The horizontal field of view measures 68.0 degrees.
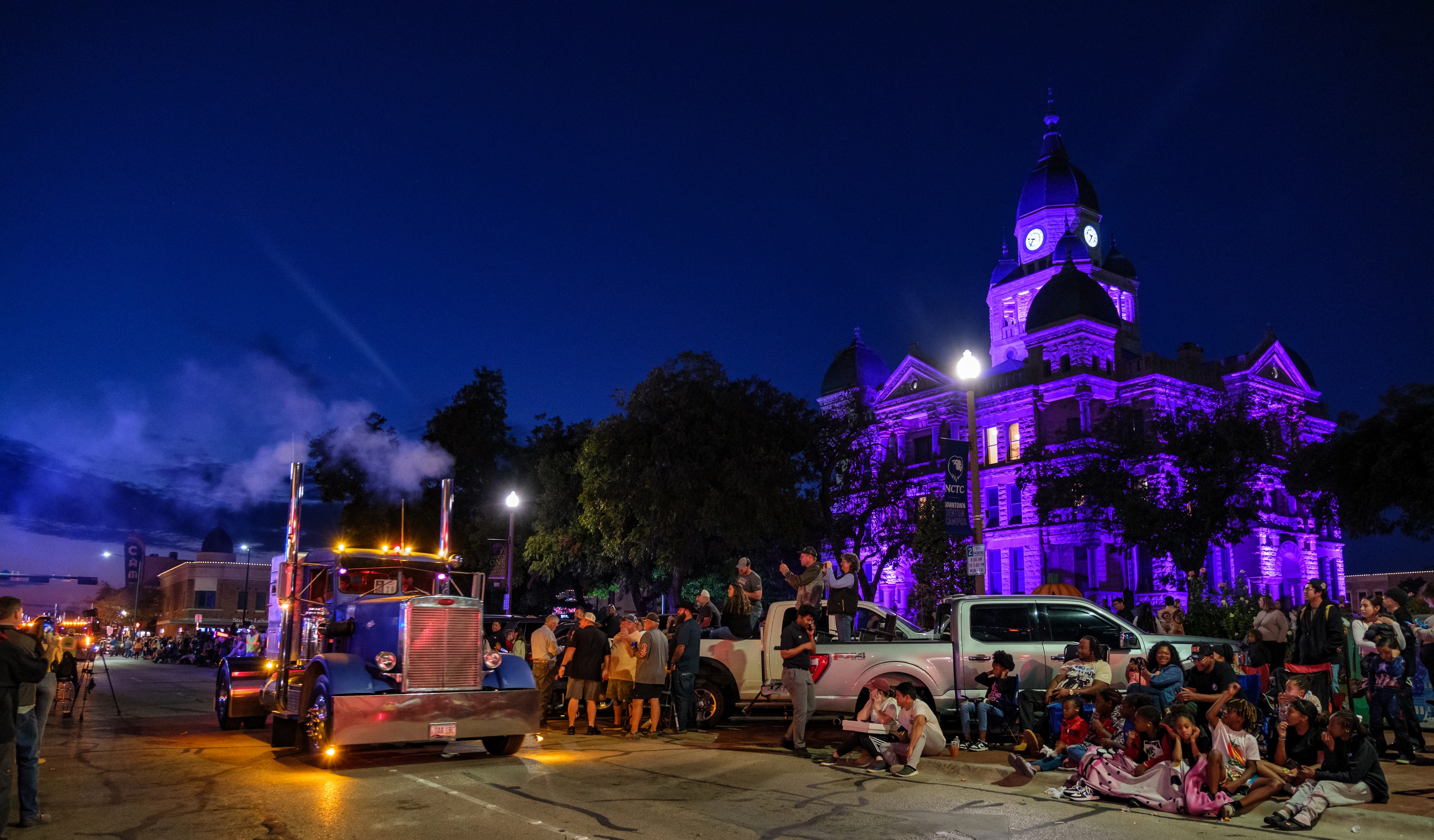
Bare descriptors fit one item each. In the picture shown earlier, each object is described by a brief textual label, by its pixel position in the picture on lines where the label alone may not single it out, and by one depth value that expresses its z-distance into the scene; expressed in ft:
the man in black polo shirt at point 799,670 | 42.60
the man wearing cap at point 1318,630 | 40.98
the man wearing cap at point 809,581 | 52.34
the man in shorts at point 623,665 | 50.29
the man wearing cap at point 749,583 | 52.49
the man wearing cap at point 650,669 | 48.88
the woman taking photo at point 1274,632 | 47.67
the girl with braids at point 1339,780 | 28.71
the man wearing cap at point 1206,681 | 37.78
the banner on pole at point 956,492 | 51.90
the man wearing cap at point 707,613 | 56.03
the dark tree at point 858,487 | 163.94
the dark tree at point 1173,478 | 155.22
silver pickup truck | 45.37
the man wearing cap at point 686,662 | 50.90
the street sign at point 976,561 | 50.78
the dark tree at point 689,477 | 135.13
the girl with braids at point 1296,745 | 30.52
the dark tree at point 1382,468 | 137.28
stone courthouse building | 200.34
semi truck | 37.96
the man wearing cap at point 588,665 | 50.62
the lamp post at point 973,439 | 54.60
